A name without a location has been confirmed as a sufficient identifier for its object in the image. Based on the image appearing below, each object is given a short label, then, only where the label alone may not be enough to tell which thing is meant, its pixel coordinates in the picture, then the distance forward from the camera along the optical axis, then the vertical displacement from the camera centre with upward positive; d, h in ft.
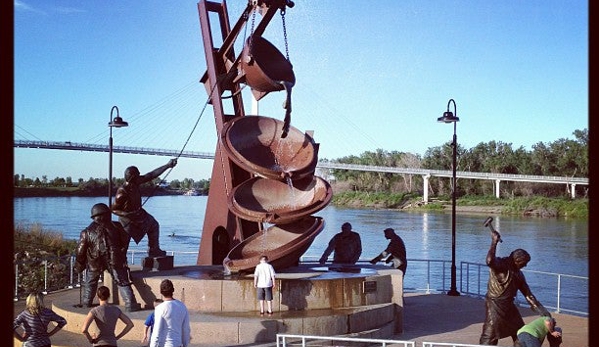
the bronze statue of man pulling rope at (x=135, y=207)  37.06 -1.52
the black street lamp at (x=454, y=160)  49.97 +1.72
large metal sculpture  37.60 +0.65
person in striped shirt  18.71 -4.04
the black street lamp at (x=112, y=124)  53.62 +4.37
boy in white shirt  31.01 -4.63
